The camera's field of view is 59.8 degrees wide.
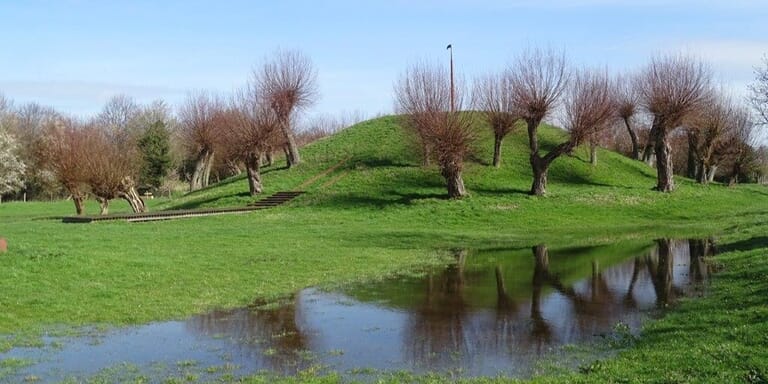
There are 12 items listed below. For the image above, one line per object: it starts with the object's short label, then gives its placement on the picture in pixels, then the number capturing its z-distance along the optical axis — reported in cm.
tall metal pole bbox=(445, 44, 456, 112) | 4872
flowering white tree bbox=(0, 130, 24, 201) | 7400
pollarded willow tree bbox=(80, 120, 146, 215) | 5009
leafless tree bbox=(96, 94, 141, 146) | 7777
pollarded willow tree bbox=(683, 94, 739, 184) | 6862
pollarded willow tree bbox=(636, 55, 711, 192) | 5178
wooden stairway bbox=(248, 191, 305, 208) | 5122
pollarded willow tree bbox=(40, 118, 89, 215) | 5033
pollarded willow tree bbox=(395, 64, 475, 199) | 4672
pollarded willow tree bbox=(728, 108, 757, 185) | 7788
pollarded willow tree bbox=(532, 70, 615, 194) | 4759
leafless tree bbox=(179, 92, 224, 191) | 7744
